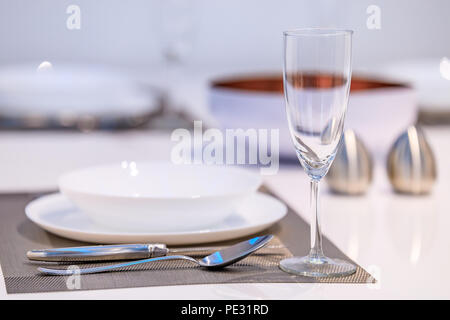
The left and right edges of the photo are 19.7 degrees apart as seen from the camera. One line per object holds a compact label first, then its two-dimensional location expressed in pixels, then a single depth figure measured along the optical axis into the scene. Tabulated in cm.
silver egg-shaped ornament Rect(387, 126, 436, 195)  136
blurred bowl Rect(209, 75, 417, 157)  152
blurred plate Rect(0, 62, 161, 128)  186
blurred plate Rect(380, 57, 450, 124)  202
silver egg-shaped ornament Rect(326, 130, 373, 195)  136
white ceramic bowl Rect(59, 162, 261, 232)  111
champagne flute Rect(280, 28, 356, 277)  103
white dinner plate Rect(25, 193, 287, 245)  111
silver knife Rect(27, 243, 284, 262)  106
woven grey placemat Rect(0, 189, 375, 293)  102
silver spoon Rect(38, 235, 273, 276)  104
